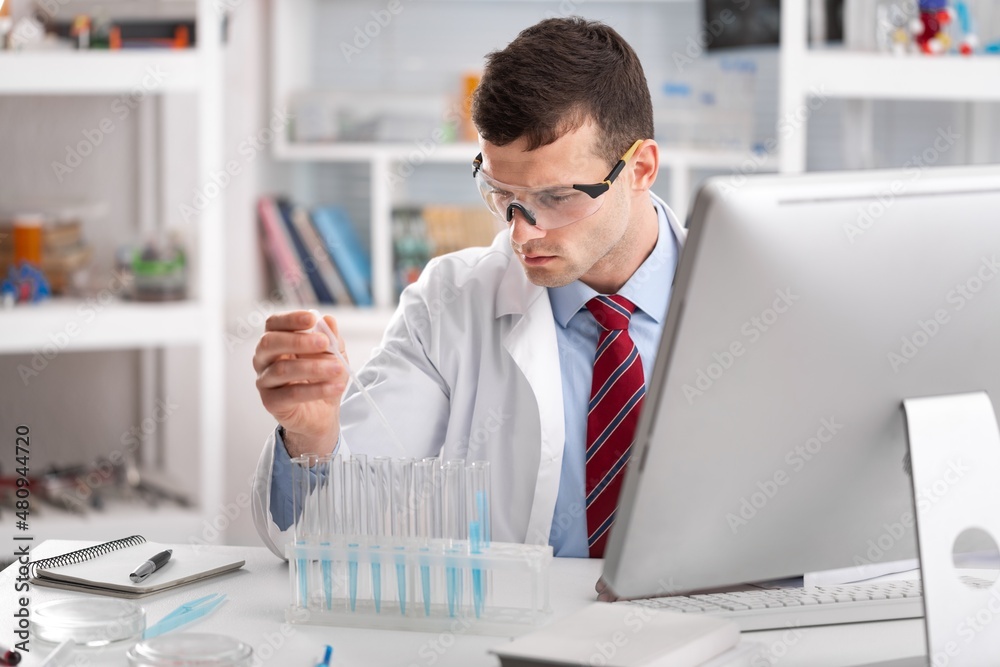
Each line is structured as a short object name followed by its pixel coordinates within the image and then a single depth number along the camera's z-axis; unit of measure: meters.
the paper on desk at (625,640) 1.01
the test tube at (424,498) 1.24
